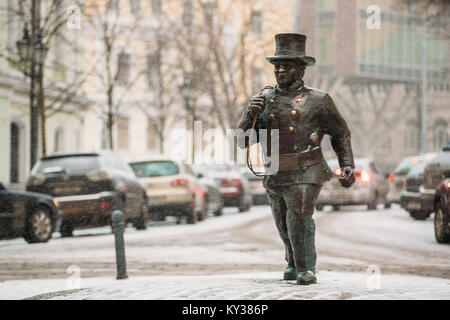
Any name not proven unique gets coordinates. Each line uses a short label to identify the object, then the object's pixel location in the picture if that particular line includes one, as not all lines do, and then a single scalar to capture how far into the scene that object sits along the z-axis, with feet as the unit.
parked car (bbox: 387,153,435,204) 86.48
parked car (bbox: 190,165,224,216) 86.17
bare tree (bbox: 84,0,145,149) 112.57
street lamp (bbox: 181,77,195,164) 125.39
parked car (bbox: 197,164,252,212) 98.02
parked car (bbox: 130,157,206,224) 75.41
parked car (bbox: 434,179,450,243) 51.31
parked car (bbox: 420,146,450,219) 59.76
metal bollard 36.78
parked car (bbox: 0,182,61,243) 55.67
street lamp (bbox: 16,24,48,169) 76.43
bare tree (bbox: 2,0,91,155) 84.38
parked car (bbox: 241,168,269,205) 109.29
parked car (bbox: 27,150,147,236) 62.69
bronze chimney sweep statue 27.07
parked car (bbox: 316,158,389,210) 90.31
